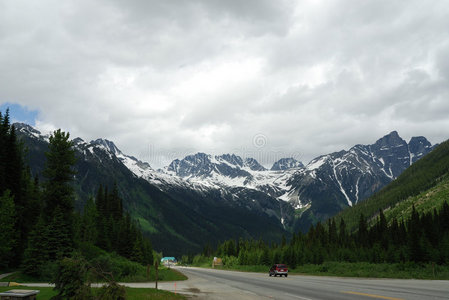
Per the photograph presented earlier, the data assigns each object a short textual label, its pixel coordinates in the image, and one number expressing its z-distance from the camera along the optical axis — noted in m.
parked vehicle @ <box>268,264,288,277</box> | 54.69
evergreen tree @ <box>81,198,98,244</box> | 73.00
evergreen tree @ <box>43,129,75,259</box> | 44.97
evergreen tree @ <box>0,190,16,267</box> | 43.72
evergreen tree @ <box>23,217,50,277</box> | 41.78
